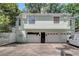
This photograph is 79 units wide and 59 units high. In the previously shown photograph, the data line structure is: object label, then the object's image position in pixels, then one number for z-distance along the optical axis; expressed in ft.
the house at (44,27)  20.23
